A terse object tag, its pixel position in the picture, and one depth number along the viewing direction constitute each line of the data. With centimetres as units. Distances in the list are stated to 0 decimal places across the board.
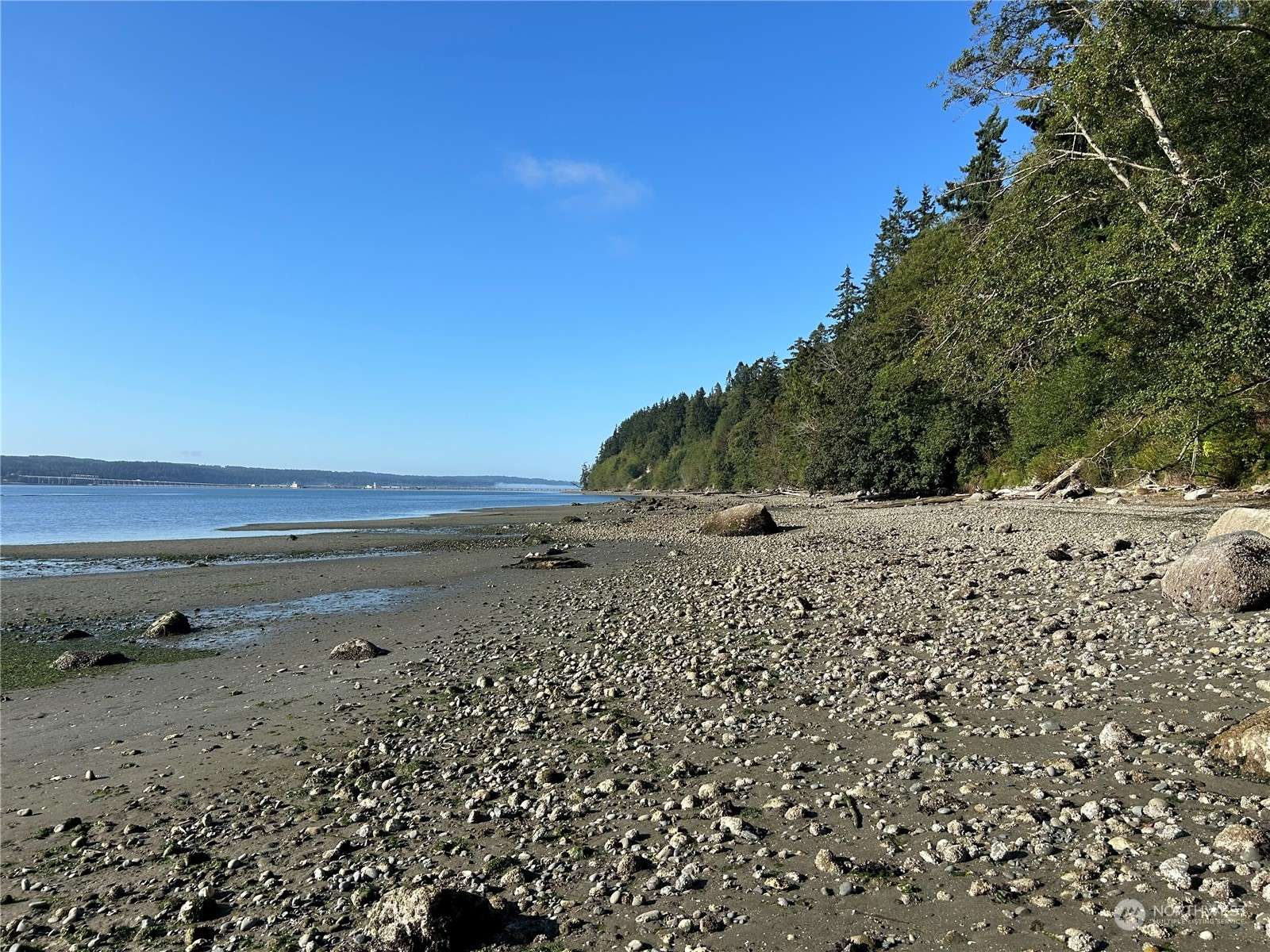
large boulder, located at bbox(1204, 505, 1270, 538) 1221
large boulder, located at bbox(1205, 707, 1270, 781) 503
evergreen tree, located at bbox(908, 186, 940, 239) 7362
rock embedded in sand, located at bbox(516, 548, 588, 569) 2650
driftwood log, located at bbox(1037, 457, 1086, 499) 3534
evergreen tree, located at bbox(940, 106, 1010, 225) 5441
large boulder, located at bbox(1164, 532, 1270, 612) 935
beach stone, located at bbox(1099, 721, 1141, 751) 576
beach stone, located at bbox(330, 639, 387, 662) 1272
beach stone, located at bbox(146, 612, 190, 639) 1567
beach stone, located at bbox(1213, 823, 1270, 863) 400
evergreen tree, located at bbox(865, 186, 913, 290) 8038
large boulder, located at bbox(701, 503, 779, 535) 3356
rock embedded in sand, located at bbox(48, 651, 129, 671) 1300
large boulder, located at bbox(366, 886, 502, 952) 405
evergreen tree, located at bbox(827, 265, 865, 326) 8988
